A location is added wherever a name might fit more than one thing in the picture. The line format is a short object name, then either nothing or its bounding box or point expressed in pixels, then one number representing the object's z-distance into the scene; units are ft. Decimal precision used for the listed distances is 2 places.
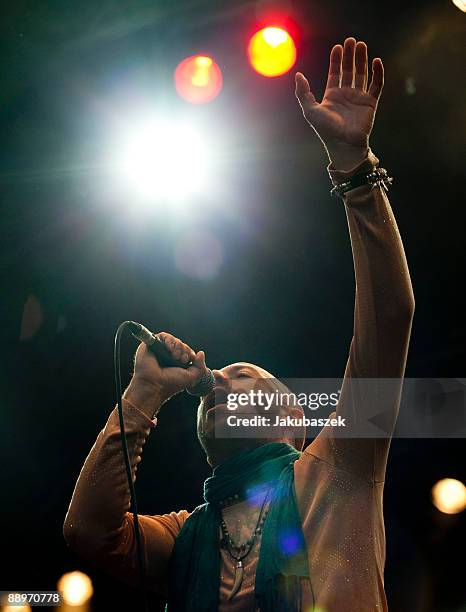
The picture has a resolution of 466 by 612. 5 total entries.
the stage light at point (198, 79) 10.10
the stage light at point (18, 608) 10.70
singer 5.02
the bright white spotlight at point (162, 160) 10.64
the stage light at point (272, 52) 9.96
